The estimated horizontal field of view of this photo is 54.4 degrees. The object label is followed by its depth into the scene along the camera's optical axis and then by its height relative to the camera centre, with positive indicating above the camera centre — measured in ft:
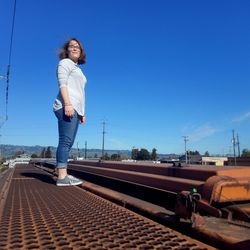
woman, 9.76 +2.34
